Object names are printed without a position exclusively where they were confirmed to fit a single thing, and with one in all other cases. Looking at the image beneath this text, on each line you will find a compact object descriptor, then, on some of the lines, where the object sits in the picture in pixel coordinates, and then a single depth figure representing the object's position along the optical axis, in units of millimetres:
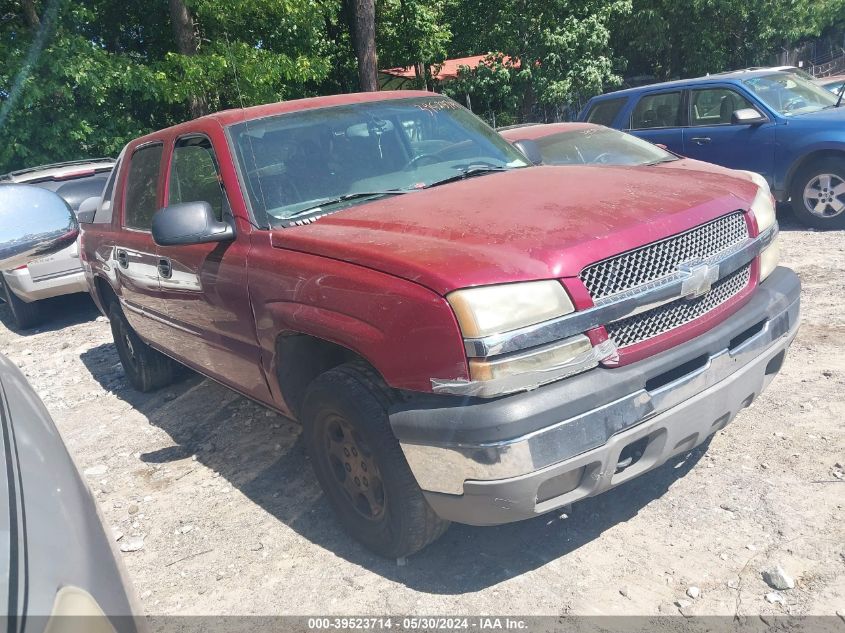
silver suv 7883
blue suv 7859
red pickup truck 2525
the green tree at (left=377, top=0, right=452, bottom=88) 19938
